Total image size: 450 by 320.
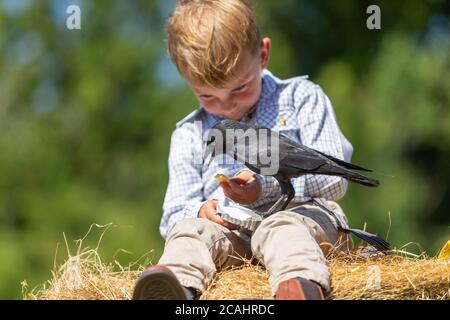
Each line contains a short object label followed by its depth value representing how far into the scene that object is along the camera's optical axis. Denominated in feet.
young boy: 9.61
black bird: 9.65
